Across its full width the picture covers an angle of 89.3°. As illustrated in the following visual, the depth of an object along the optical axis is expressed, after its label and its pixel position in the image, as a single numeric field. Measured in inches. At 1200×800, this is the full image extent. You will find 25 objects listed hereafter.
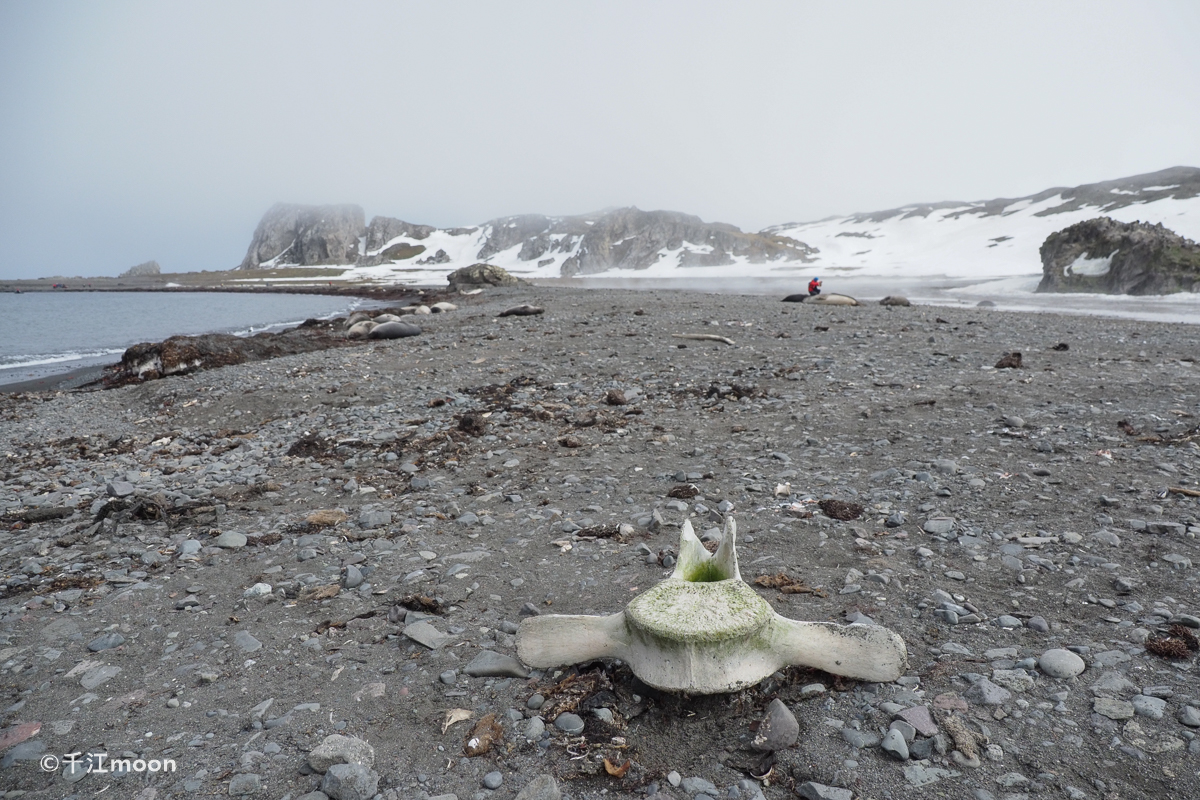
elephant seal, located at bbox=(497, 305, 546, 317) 758.5
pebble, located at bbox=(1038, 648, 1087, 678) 116.8
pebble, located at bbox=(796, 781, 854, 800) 95.6
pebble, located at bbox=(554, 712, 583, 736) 114.1
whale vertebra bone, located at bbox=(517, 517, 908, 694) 115.0
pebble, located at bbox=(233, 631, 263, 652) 144.6
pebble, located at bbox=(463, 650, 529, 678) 131.1
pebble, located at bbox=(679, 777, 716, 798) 99.3
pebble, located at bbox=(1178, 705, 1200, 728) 101.4
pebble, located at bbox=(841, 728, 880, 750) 105.7
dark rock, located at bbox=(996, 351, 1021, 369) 396.2
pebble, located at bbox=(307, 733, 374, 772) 106.1
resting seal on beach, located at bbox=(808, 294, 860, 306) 829.8
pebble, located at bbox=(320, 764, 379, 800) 100.4
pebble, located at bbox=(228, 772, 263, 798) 102.3
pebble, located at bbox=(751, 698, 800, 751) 107.2
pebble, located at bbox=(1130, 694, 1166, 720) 104.6
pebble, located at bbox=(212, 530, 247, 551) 202.8
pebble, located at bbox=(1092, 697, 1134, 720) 105.4
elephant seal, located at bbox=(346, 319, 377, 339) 747.2
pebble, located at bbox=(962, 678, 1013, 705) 111.6
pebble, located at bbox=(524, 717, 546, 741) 113.3
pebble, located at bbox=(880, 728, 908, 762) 101.8
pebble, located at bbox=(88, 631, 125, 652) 146.4
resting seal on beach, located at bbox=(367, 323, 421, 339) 702.5
